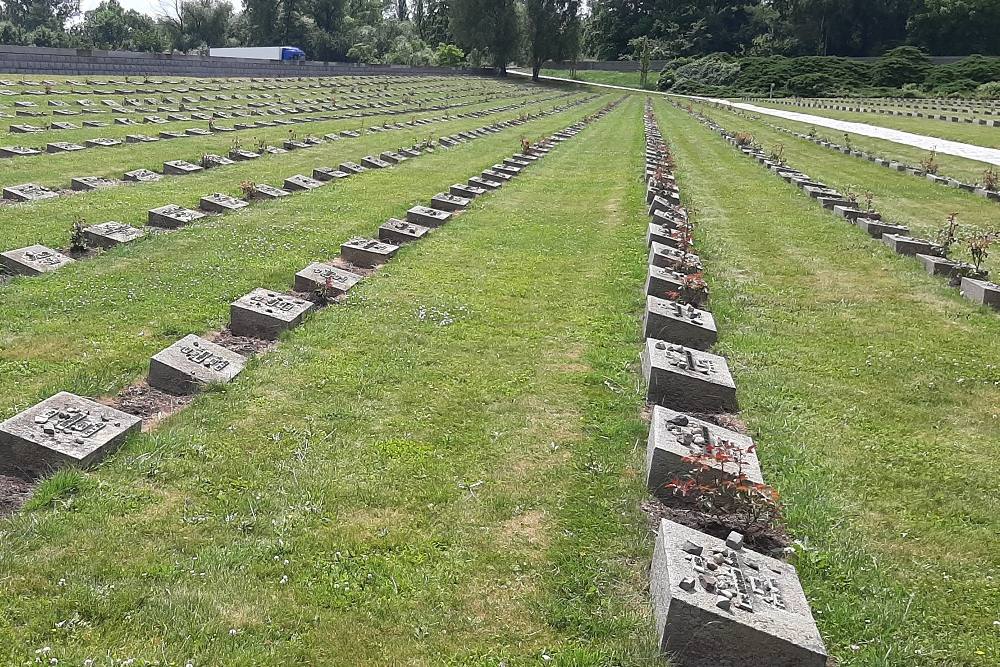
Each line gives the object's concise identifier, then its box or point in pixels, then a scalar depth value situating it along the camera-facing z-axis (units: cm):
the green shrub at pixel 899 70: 6450
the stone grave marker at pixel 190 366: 666
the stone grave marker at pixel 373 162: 2011
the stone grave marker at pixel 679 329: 809
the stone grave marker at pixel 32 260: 955
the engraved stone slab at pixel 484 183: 1773
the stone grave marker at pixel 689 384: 662
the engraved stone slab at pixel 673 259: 1018
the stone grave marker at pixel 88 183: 1454
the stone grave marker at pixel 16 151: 1695
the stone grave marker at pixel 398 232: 1251
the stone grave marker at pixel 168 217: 1235
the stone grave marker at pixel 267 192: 1503
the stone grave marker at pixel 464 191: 1661
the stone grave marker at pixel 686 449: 516
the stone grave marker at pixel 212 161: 1805
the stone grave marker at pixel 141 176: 1598
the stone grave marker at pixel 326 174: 1772
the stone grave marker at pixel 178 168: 1694
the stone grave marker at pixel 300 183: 1622
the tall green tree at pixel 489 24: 7450
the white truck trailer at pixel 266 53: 7325
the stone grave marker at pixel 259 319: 809
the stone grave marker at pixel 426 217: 1373
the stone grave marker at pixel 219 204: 1365
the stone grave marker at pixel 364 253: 1116
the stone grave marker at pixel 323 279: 940
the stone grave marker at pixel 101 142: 1939
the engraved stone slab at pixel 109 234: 1095
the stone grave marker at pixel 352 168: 1889
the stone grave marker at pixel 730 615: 374
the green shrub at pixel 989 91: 5219
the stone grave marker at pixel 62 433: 514
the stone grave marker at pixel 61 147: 1798
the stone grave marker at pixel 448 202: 1511
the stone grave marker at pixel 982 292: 962
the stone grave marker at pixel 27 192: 1324
